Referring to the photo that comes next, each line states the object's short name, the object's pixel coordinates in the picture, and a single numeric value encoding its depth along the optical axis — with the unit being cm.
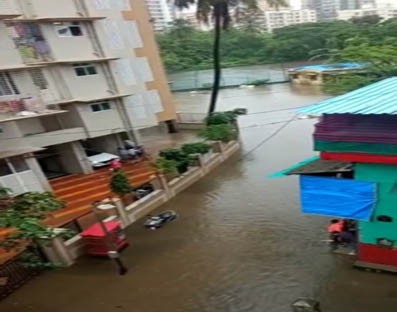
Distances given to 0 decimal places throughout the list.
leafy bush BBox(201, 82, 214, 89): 5031
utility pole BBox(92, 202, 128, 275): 1291
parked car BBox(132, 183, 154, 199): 1780
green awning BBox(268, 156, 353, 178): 1130
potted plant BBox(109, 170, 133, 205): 1692
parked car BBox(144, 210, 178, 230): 1582
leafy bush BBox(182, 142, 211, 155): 2141
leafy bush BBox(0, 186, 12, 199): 1128
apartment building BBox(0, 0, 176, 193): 1878
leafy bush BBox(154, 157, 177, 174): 1872
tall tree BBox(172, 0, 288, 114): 2519
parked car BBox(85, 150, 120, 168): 2238
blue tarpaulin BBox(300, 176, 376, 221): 1073
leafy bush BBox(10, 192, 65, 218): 1073
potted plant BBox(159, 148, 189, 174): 2045
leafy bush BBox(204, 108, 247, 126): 2569
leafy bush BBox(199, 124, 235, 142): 2381
